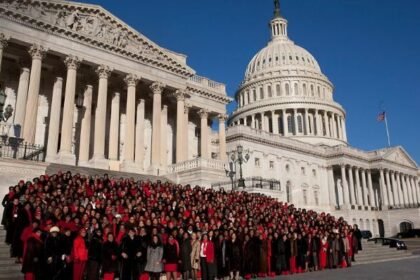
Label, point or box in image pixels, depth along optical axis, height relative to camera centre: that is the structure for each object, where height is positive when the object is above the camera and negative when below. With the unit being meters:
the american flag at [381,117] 71.94 +20.94
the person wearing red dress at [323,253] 17.81 -0.74
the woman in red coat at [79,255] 10.98 -0.44
